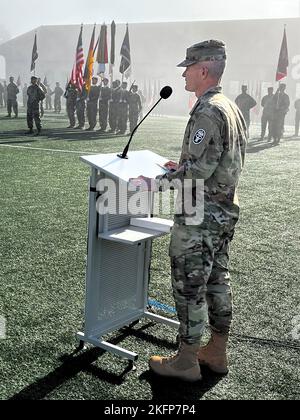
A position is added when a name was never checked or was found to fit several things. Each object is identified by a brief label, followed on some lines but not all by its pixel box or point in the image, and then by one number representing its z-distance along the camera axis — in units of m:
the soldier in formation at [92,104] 19.70
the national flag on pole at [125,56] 21.78
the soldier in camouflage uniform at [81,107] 20.34
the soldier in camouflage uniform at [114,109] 19.40
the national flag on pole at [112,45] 22.65
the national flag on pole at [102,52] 22.21
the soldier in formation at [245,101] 17.50
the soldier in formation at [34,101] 16.31
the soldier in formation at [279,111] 17.94
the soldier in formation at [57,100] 33.38
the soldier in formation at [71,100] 20.55
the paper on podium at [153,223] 3.17
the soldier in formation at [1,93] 34.35
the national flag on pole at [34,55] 25.26
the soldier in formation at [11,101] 23.58
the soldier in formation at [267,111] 18.43
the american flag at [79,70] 20.14
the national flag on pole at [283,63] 19.41
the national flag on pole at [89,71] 19.84
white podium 2.92
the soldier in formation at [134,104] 19.75
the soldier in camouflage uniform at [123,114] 19.23
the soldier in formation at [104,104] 19.66
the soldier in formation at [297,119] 22.00
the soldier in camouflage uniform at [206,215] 2.55
